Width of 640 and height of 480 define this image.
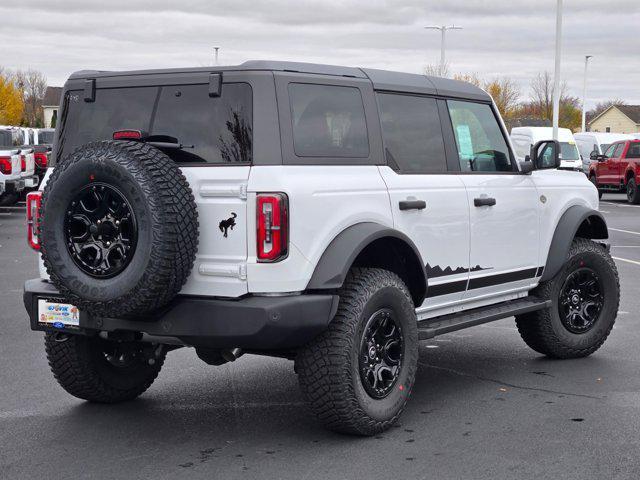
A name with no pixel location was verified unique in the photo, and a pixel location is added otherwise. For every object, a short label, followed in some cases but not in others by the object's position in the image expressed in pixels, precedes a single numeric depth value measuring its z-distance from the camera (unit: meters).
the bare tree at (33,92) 122.19
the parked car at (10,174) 23.09
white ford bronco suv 5.12
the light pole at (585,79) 76.31
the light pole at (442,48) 55.34
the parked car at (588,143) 43.01
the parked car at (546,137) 36.25
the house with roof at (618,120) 131.62
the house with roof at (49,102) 137.88
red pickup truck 31.50
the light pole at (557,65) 41.74
